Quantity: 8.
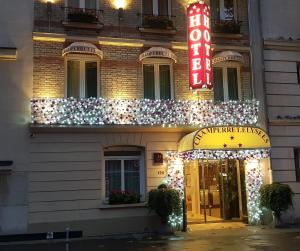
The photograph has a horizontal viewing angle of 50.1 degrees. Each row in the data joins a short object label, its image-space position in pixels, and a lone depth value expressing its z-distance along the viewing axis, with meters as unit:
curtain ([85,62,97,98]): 12.08
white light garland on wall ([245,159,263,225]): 12.61
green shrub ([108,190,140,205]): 11.68
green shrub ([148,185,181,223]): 11.23
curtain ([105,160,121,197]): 12.03
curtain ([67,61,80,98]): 11.96
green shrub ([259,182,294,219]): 11.94
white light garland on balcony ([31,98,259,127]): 11.44
